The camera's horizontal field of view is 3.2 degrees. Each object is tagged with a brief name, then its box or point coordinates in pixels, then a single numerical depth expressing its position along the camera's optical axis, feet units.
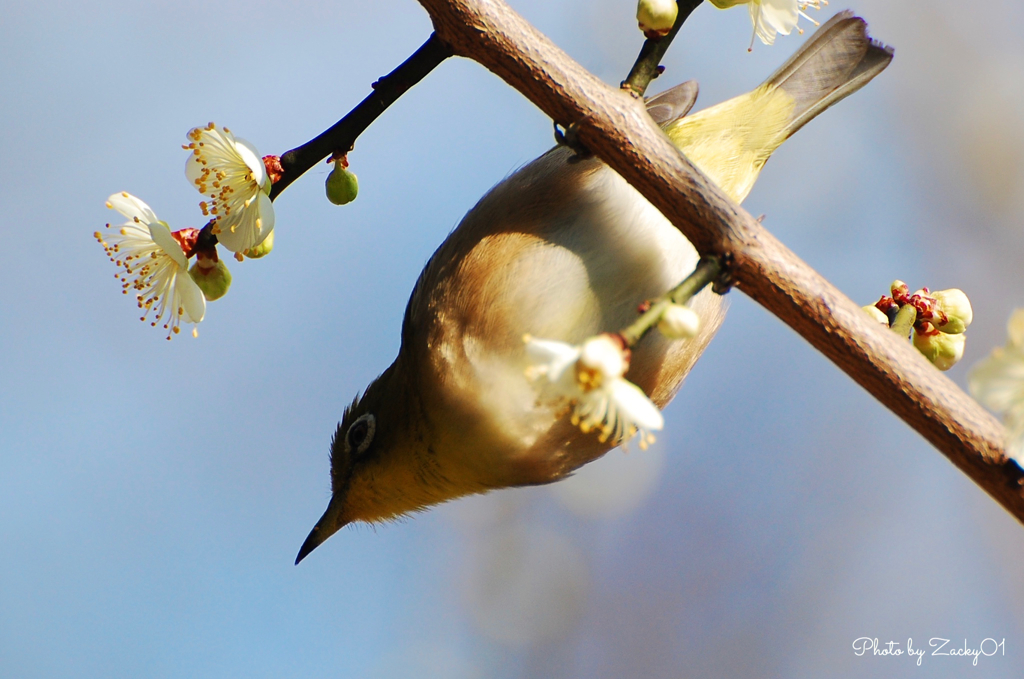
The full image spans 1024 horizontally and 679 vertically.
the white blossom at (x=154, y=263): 9.00
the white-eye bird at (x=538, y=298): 9.07
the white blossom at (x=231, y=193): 8.99
